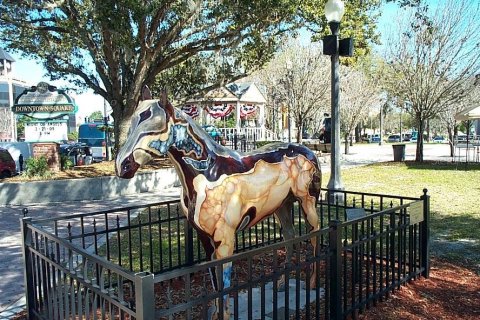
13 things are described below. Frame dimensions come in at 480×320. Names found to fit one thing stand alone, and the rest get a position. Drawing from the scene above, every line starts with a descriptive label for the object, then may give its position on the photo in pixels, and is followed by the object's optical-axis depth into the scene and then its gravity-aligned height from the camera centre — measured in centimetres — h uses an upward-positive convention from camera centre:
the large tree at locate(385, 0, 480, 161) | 1988 +274
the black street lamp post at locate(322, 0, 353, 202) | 983 +169
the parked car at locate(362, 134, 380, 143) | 6756 -96
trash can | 2242 -98
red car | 1614 -96
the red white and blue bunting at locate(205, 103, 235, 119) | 3566 +203
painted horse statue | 352 -32
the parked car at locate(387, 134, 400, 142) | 6731 -84
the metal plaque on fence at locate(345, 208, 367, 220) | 473 -86
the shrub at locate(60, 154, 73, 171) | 1498 -85
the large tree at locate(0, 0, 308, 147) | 1263 +339
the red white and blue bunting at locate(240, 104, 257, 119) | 3662 +207
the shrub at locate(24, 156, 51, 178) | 1344 -90
